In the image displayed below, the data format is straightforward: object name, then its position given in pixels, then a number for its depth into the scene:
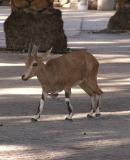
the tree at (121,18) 27.38
